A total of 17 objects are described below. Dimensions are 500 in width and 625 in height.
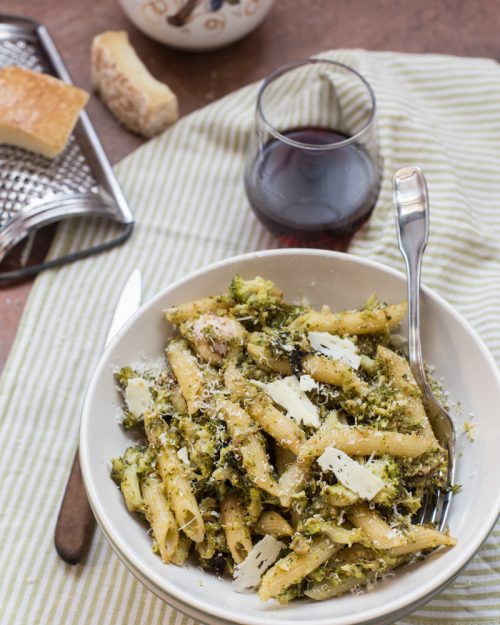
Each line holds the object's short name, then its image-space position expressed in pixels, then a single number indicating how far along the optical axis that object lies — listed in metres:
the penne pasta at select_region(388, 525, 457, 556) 0.53
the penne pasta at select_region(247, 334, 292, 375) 0.58
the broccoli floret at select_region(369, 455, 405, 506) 0.53
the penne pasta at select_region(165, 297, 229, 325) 0.60
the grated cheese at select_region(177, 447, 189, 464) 0.55
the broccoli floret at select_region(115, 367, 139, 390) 0.59
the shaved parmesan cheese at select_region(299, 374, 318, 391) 0.56
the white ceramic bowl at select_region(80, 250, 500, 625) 0.52
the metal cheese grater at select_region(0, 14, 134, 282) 0.71
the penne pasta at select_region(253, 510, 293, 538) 0.54
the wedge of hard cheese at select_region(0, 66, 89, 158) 0.72
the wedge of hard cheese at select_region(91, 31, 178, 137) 0.76
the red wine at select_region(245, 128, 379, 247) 0.69
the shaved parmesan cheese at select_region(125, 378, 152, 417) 0.58
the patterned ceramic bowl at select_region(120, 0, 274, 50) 0.77
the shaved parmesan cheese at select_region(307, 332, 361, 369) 0.57
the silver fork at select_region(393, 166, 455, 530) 0.57
